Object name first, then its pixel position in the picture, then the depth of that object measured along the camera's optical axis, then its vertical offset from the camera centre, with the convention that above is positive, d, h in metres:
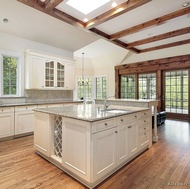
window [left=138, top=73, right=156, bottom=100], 6.93 +0.31
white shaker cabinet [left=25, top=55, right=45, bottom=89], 4.39 +0.62
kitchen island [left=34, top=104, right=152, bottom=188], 1.87 -0.70
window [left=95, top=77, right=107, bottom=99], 8.35 +0.31
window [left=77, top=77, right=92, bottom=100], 8.12 +0.24
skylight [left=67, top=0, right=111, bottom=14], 3.02 +1.83
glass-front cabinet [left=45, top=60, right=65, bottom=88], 4.80 +0.61
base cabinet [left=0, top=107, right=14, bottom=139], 3.55 -0.71
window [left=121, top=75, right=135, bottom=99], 7.62 +0.29
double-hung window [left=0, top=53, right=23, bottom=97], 4.18 +0.49
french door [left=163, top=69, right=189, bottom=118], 6.09 -0.02
